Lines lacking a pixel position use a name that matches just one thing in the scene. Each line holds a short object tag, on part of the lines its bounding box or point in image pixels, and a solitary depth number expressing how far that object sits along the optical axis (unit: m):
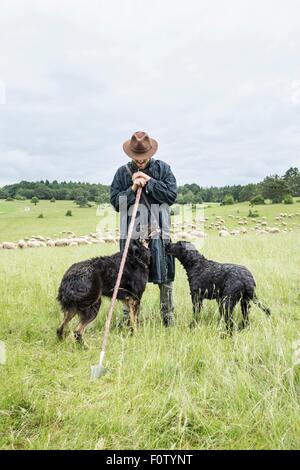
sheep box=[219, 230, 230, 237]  24.46
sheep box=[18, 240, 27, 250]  22.17
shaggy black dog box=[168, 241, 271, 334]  6.03
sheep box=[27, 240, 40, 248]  22.07
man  6.37
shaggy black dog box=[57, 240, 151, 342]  5.90
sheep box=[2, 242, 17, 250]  21.84
